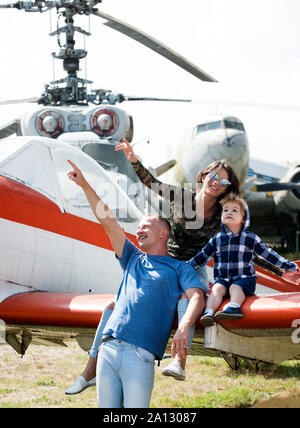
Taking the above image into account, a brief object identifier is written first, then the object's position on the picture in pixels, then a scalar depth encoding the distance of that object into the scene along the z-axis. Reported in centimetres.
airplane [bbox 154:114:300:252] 1675
